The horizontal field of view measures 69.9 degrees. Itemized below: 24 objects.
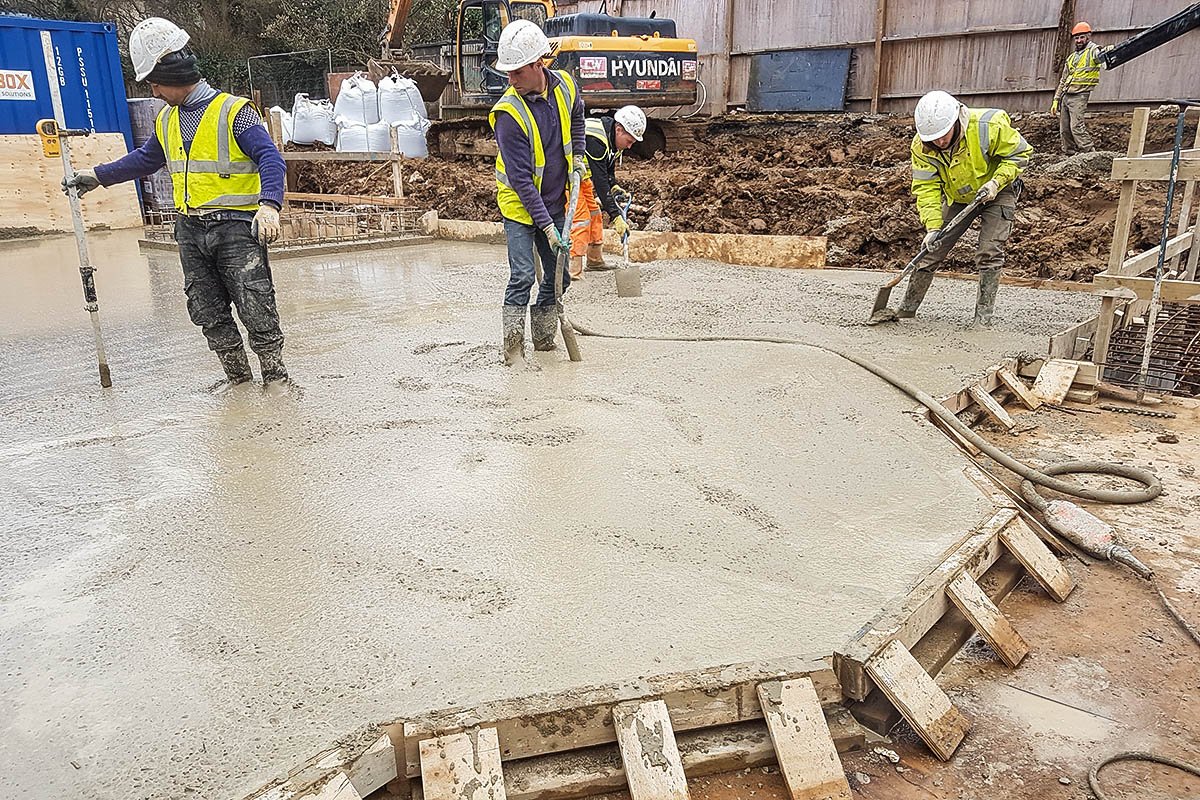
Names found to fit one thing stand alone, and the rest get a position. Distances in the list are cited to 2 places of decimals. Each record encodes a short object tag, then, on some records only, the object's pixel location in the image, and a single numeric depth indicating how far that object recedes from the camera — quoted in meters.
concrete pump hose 3.43
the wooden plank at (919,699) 2.10
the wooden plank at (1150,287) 4.50
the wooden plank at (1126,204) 4.79
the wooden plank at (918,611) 2.12
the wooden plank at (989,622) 2.45
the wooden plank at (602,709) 1.95
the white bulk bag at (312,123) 12.76
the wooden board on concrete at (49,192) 10.63
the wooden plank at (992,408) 4.21
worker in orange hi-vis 6.80
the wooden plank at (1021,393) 4.57
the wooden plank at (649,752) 1.90
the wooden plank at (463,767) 1.83
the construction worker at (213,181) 3.76
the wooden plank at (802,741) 1.96
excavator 11.35
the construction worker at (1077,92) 9.63
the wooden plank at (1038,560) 2.82
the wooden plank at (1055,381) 4.62
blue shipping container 10.61
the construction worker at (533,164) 4.21
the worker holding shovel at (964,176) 4.99
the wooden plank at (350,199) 10.50
